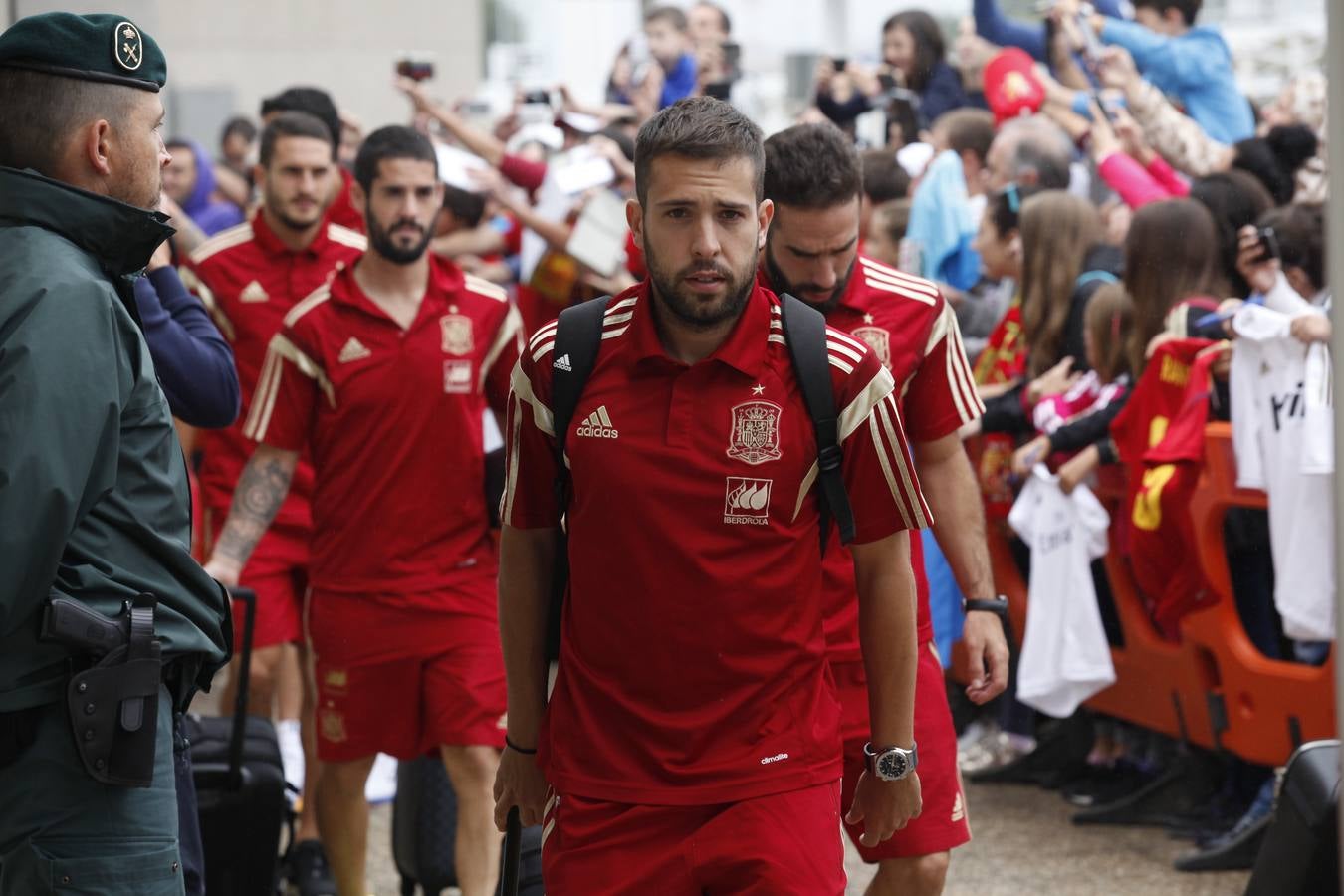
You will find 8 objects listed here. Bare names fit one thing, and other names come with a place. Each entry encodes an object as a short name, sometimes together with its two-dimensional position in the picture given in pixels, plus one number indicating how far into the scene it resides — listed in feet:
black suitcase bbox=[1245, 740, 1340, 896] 13.21
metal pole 8.00
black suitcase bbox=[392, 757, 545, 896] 20.33
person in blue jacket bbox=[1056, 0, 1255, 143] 33.04
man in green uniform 10.72
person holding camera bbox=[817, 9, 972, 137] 36.24
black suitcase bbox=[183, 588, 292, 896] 18.66
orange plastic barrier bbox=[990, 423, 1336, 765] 22.11
